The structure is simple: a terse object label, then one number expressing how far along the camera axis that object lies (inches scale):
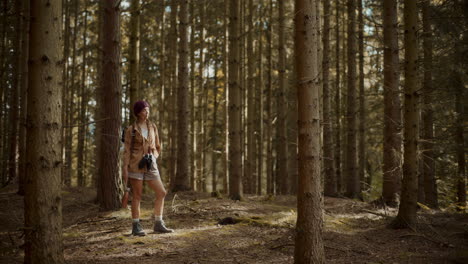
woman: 248.8
